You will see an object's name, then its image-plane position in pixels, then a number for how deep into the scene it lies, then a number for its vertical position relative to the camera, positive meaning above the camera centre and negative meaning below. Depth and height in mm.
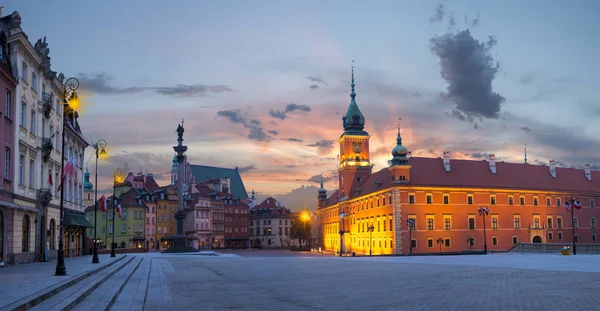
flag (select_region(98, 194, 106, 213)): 52791 +1503
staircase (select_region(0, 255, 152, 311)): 14497 -2275
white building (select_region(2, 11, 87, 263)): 35656 +5077
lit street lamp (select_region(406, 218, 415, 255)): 88756 -2205
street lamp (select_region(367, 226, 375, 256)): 96406 -3401
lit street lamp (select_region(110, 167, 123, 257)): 57000 +4385
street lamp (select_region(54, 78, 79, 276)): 23895 -506
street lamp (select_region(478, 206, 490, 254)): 73131 +250
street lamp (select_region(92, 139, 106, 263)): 47094 +5649
